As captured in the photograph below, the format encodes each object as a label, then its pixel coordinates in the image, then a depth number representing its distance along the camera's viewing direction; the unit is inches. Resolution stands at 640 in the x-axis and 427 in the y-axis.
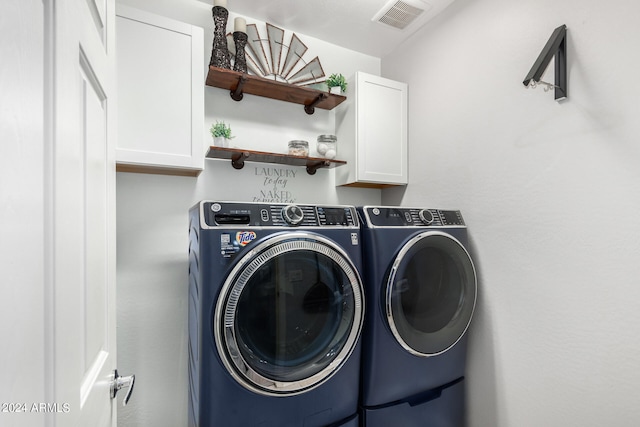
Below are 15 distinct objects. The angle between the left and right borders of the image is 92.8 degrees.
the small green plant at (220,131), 67.9
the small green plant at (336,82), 78.4
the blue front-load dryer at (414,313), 53.9
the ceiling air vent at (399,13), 71.8
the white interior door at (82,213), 19.1
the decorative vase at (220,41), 67.0
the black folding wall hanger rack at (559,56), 50.2
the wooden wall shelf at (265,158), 67.5
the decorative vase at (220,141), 67.6
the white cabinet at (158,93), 55.3
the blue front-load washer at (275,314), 42.7
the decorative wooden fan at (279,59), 75.6
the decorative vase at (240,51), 69.9
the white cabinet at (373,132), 79.0
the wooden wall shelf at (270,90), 68.1
